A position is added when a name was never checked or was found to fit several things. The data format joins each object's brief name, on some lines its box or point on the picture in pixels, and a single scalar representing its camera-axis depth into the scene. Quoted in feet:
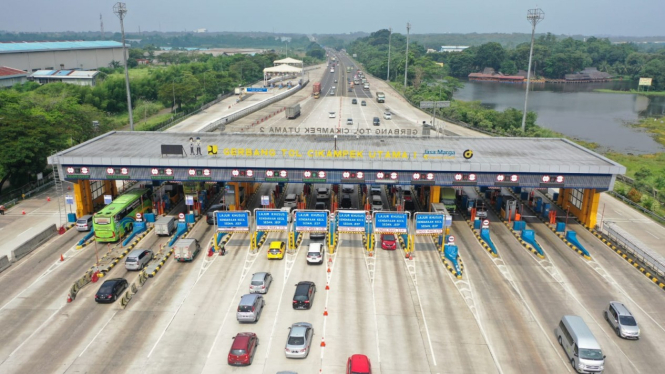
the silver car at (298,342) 101.71
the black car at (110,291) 123.34
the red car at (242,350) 99.14
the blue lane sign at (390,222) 151.12
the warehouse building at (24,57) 588.09
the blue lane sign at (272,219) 153.07
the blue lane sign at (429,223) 150.92
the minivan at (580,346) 97.14
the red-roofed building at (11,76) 515.09
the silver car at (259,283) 128.88
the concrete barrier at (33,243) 150.41
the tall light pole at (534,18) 278.46
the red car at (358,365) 93.25
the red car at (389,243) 159.52
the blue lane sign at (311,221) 153.69
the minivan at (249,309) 114.32
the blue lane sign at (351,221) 153.28
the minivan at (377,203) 188.51
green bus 159.12
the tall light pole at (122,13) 251.29
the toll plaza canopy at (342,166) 168.76
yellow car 151.12
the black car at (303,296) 121.19
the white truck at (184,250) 147.54
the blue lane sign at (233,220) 153.79
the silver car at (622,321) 109.50
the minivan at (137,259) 141.79
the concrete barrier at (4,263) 143.43
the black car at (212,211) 180.45
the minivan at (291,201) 192.24
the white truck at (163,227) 166.09
